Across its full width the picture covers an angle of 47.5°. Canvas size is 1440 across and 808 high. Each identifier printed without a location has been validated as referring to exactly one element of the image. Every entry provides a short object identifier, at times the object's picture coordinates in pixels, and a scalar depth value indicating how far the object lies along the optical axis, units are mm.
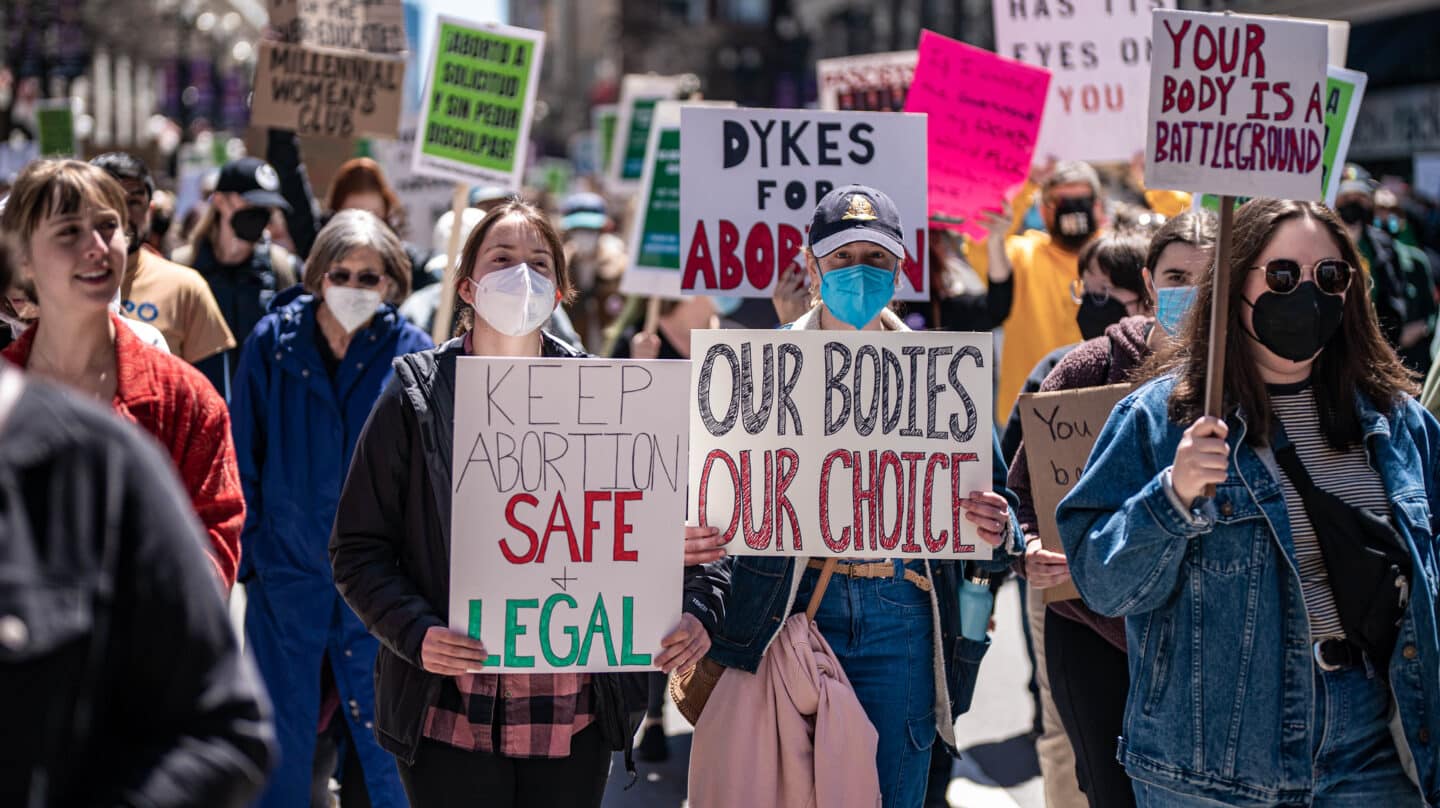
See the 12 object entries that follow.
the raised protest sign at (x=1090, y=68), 7883
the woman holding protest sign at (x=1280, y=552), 2914
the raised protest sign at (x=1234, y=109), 3215
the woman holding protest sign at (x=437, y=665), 3256
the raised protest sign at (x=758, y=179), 5133
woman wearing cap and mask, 3635
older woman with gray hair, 4824
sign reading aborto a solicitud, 7336
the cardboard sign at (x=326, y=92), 8289
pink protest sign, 6414
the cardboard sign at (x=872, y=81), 8305
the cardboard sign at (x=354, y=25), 9062
